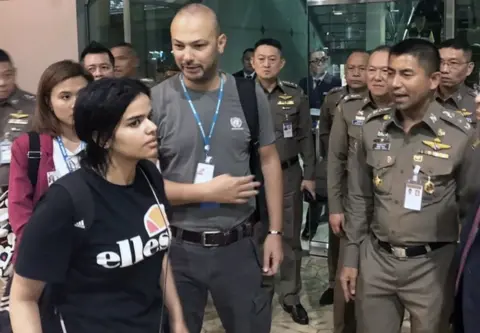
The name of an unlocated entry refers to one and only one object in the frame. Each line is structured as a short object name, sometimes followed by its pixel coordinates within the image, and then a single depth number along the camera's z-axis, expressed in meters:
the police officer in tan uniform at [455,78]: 3.84
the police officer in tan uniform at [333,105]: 4.00
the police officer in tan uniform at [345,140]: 3.07
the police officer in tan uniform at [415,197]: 2.22
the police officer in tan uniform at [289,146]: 3.93
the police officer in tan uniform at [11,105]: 3.12
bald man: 2.08
